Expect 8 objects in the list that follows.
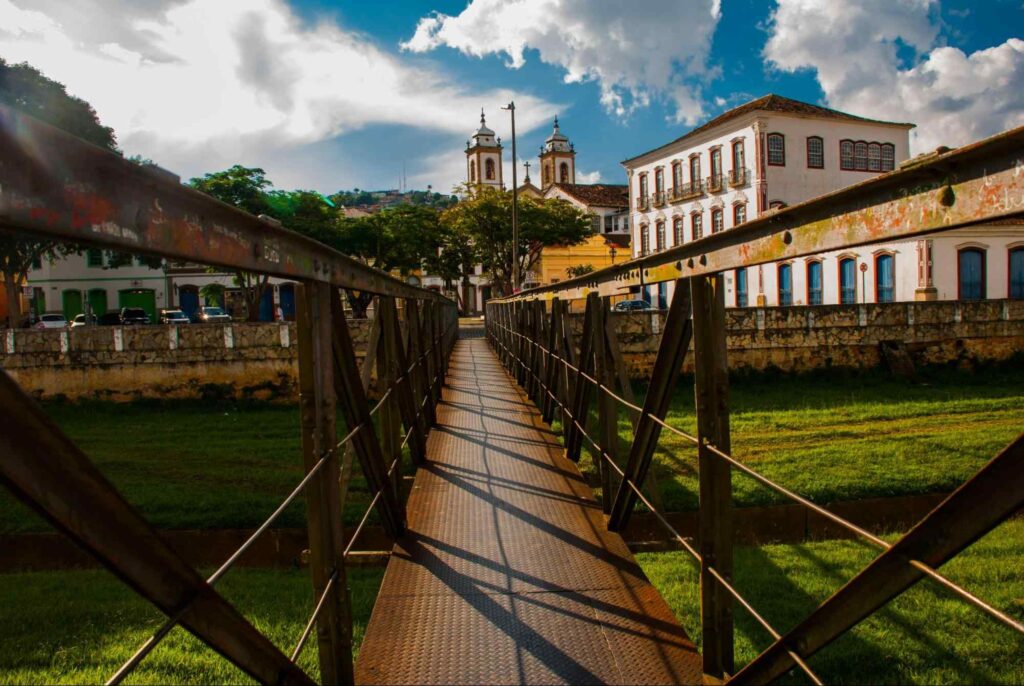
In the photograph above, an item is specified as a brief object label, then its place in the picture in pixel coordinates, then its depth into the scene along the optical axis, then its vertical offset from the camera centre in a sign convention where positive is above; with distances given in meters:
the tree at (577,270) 42.88 +2.65
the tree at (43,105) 18.86 +5.84
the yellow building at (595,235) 45.22 +4.82
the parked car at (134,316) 31.22 +0.69
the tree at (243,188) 24.38 +4.47
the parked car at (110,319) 32.32 +0.61
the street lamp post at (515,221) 24.36 +3.16
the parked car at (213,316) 30.79 +0.61
